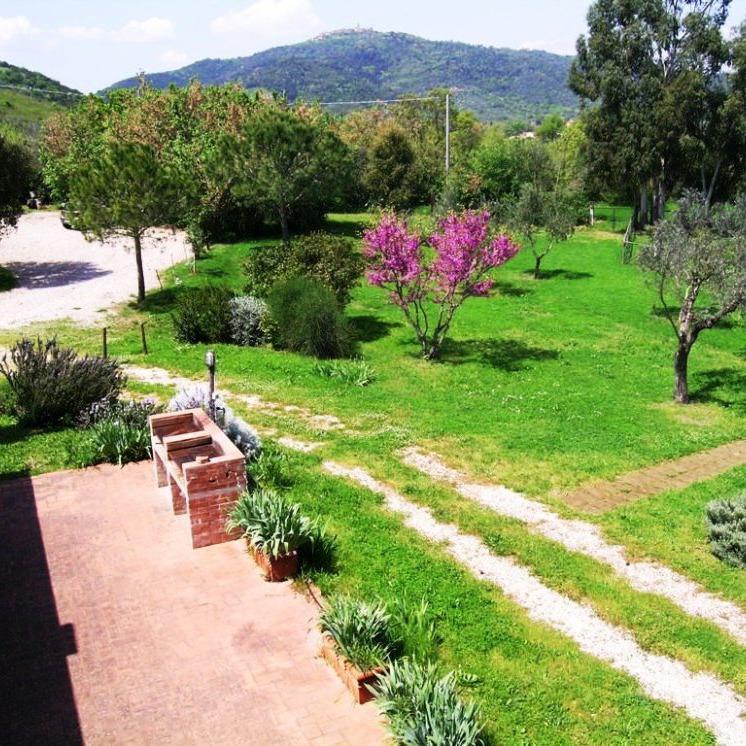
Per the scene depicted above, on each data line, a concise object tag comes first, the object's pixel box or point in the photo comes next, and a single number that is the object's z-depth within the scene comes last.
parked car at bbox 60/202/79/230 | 23.44
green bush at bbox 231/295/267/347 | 20.17
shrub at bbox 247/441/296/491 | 10.19
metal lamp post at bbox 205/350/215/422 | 10.38
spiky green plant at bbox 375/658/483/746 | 5.18
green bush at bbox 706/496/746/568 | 9.09
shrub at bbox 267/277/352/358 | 19.12
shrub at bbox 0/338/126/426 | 12.37
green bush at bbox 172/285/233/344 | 19.78
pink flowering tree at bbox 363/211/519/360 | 18.30
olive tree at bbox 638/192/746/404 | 15.93
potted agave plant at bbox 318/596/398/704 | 6.01
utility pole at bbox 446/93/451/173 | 46.80
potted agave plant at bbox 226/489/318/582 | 7.67
